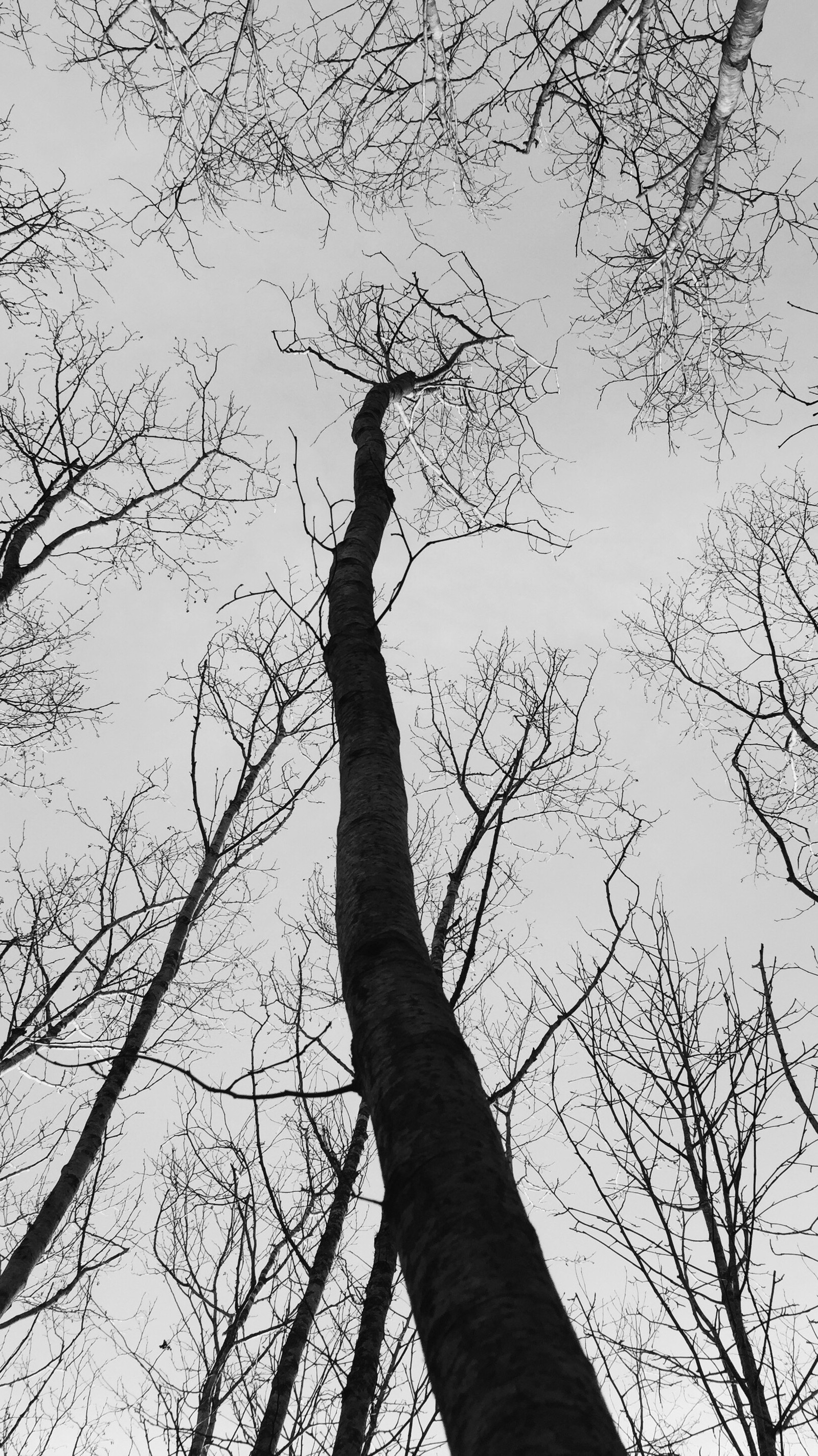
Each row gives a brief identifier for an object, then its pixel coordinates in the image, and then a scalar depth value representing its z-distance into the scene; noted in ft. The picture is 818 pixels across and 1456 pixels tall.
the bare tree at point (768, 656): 20.93
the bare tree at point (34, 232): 21.57
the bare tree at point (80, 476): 23.57
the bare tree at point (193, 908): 15.87
